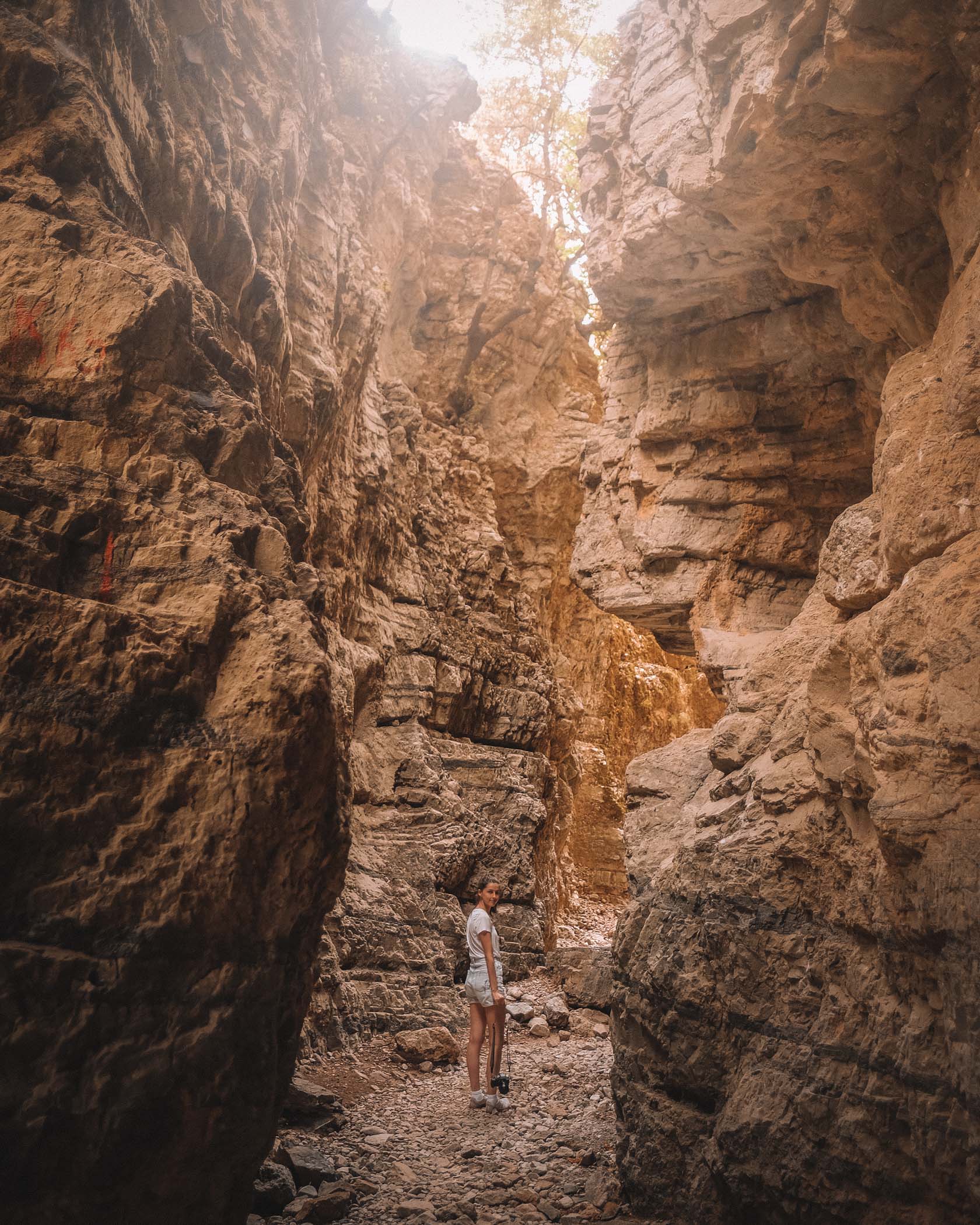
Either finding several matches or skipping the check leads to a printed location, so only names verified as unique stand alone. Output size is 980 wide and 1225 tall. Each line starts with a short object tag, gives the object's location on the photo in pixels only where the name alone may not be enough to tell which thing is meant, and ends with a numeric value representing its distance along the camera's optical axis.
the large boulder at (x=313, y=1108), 5.41
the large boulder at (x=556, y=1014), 8.79
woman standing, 6.11
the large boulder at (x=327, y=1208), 3.92
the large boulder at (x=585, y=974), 9.59
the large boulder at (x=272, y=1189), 3.96
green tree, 17.42
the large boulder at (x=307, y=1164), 4.39
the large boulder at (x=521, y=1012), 8.83
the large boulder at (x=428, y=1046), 7.36
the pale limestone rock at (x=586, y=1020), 8.72
